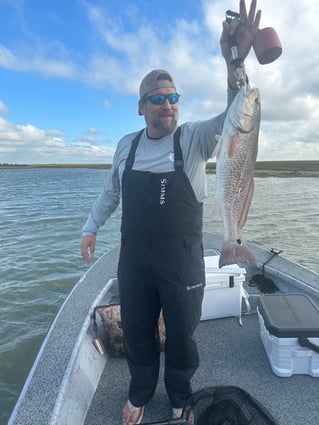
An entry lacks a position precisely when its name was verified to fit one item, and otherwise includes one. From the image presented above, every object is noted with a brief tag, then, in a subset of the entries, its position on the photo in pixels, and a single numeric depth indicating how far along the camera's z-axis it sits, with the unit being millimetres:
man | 2256
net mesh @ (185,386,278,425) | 2314
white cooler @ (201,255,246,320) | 3785
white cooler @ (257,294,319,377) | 2832
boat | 2408
